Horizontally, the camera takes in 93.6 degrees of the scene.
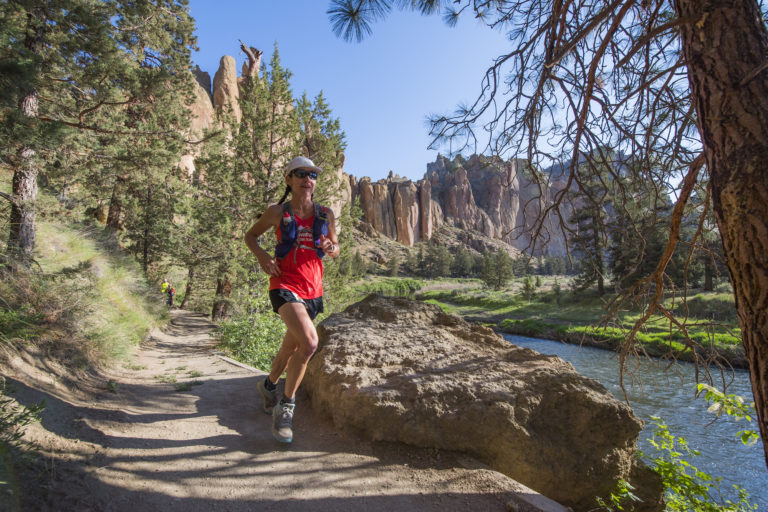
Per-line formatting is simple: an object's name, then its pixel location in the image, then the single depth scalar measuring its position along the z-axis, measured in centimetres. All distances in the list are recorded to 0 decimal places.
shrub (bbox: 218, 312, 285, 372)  680
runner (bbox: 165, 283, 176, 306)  1568
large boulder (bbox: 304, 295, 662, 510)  266
